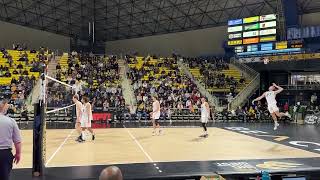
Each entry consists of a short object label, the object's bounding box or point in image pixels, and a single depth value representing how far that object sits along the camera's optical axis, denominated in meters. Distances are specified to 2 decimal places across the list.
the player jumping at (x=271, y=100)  11.45
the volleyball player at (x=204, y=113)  11.66
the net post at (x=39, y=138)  5.84
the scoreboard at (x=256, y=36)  21.13
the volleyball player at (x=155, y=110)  12.26
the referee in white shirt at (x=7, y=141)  4.27
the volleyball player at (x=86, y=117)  10.16
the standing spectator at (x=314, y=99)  21.94
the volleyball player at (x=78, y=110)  10.21
